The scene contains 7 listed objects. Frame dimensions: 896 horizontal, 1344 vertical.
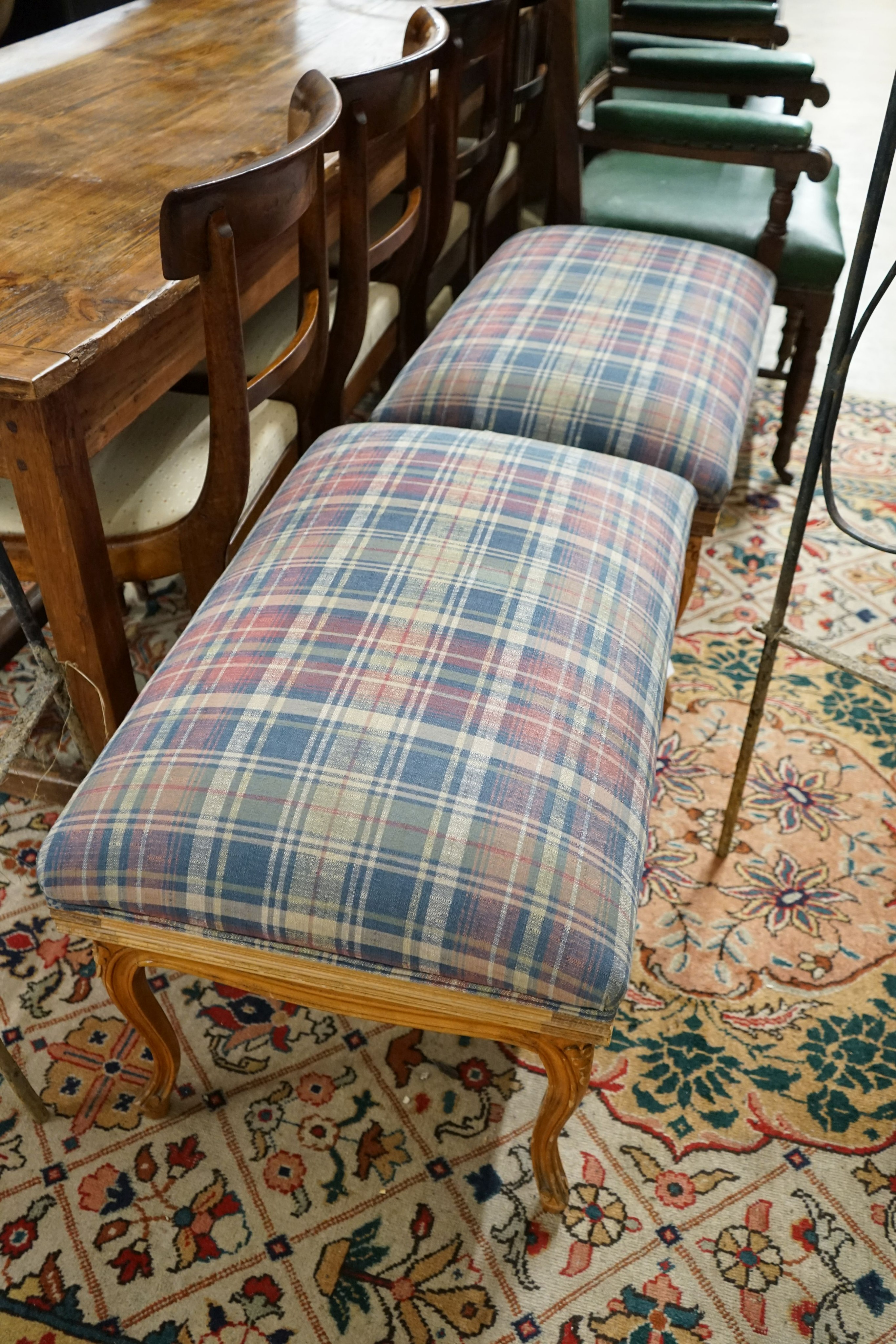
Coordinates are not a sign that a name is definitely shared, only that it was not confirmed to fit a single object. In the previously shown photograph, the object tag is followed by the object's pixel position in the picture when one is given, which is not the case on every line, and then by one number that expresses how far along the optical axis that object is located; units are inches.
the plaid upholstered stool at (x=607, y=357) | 50.4
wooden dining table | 37.3
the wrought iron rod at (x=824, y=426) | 31.3
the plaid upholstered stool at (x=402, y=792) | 30.1
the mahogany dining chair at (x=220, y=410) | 36.4
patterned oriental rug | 37.3
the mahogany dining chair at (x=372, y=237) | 48.7
